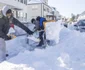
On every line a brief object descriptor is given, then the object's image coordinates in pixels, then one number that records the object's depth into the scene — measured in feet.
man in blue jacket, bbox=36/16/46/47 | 25.05
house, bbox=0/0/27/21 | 87.44
